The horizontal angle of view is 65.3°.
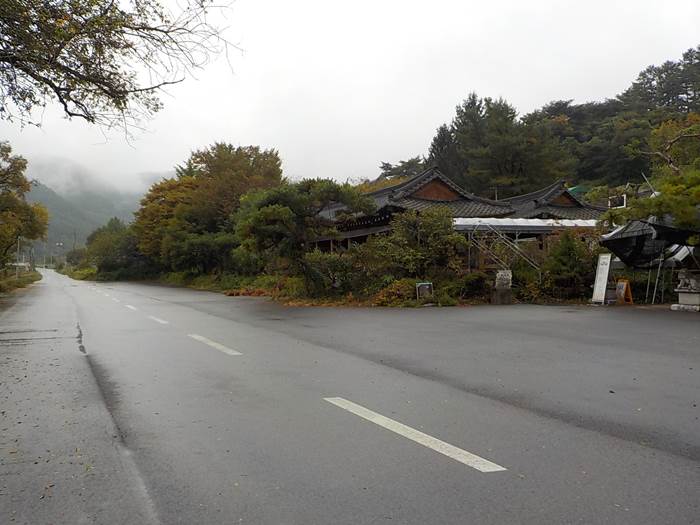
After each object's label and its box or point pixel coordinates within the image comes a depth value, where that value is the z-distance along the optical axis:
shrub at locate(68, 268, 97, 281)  65.78
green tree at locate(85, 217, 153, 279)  57.47
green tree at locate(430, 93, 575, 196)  43.38
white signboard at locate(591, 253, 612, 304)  17.58
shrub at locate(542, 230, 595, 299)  18.69
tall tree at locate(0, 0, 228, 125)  6.04
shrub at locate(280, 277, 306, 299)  20.80
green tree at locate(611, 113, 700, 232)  14.63
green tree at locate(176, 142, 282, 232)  40.16
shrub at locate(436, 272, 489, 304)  18.18
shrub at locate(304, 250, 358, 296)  19.45
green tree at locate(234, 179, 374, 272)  19.23
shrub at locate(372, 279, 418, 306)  17.58
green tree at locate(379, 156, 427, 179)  56.22
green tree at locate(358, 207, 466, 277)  18.48
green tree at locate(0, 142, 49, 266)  29.56
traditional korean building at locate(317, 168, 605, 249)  26.17
